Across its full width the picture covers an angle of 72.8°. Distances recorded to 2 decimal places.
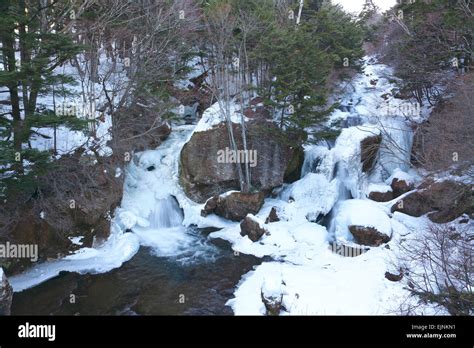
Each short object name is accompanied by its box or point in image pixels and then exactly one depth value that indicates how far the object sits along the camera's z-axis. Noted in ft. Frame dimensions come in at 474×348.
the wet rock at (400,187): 49.26
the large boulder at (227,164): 53.42
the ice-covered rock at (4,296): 22.76
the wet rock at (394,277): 33.42
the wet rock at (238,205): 50.75
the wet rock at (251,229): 45.14
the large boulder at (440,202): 38.99
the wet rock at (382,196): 49.90
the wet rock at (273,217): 49.60
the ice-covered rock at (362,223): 40.68
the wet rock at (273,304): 28.71
